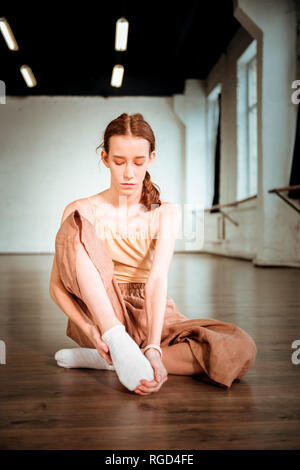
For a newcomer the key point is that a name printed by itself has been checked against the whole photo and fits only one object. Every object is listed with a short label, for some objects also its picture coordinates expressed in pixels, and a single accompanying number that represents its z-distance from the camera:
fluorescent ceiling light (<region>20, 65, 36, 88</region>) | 8.96
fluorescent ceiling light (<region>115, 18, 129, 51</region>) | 6.25
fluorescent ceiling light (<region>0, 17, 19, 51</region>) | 6.36
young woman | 1.28
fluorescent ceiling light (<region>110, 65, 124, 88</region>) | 8.41
